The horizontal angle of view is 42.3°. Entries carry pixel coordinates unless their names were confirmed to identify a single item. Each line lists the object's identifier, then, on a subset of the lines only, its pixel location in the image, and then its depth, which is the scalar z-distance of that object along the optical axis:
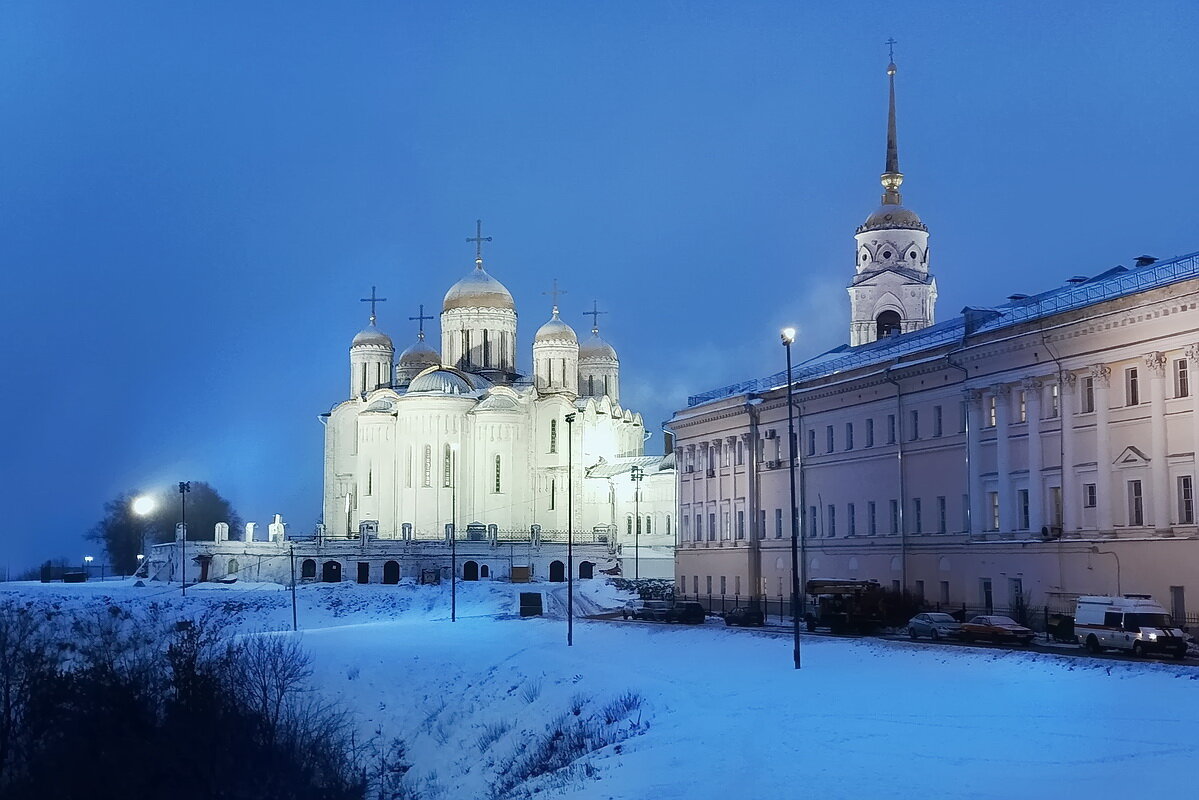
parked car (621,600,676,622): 63.16
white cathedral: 107.81
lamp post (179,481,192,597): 97.79
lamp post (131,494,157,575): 124.38
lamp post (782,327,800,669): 38.88
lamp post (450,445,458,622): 101.00
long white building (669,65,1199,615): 46.94
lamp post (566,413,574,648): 53.53
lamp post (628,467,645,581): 93.93
